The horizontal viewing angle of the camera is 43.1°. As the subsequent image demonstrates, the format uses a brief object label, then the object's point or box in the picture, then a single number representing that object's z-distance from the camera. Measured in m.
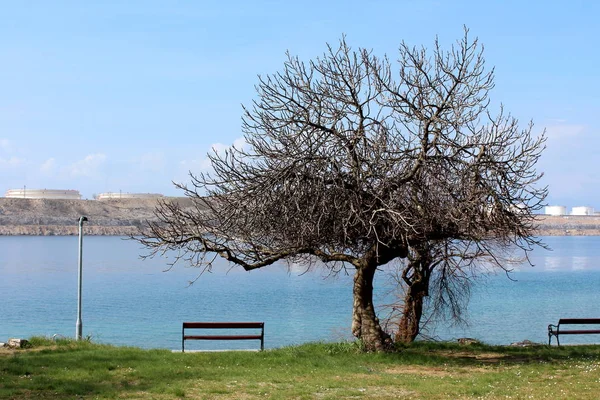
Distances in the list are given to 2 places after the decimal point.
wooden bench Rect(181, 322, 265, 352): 18.44
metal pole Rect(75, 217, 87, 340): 20.23
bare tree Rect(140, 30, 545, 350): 15.21
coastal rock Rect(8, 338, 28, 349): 16.98
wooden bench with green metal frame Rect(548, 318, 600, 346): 19.64
